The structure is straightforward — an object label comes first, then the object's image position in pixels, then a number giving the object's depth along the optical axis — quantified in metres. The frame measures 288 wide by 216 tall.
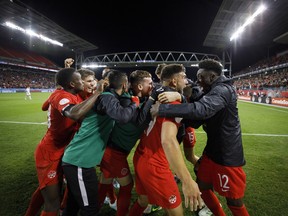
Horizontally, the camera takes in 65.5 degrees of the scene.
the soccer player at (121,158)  2.67
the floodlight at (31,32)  31.79
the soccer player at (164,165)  1.74
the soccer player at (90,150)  2.19
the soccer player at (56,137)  2.38
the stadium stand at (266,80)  22.97
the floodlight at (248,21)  23.06
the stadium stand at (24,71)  40.94
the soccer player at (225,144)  2.46
